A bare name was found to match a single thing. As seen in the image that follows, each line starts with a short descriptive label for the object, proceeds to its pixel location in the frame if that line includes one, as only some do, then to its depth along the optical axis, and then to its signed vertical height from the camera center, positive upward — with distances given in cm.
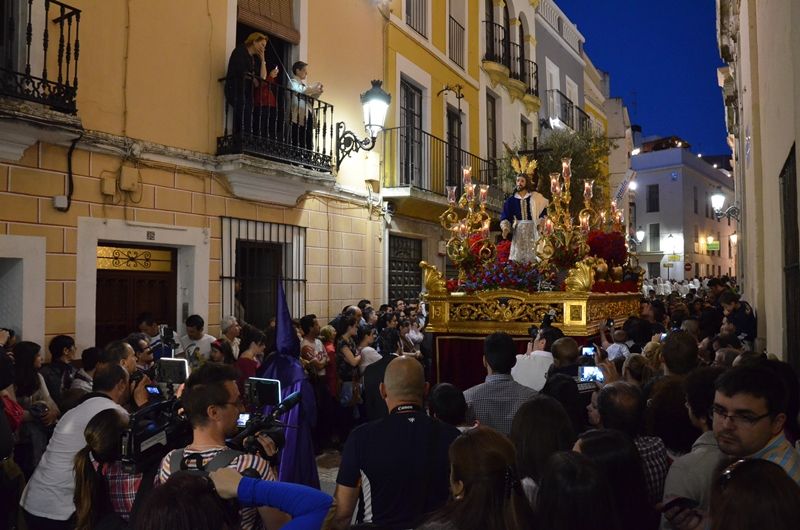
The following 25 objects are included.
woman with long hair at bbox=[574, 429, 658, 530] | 247 -65
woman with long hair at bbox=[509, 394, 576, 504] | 283 -58
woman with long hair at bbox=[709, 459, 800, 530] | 170 -51
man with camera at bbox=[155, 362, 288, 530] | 255 -53
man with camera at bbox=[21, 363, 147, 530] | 339 -90
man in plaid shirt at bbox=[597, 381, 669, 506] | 288 -57
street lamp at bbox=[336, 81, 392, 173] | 984 +278
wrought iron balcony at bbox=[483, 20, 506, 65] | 1741 +677
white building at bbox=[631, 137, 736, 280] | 3494 +461
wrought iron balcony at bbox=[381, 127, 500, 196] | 1273 +282
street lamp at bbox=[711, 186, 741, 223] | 1749 +252
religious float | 796 +13
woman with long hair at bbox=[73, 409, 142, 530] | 281 -75
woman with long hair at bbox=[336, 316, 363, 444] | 751 -80
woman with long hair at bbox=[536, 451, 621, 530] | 202 -61
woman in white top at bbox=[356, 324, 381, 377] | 754 -54
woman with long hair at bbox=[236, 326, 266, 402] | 574 -46
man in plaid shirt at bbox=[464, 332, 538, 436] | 393 -57
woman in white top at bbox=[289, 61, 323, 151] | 999 +286
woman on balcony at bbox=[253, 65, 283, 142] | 909 +262
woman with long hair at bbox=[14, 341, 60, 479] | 463 -77
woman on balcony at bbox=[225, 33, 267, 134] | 881 +283
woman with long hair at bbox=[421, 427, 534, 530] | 201 -59
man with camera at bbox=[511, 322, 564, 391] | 523 -54
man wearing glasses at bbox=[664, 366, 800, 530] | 255 -45
